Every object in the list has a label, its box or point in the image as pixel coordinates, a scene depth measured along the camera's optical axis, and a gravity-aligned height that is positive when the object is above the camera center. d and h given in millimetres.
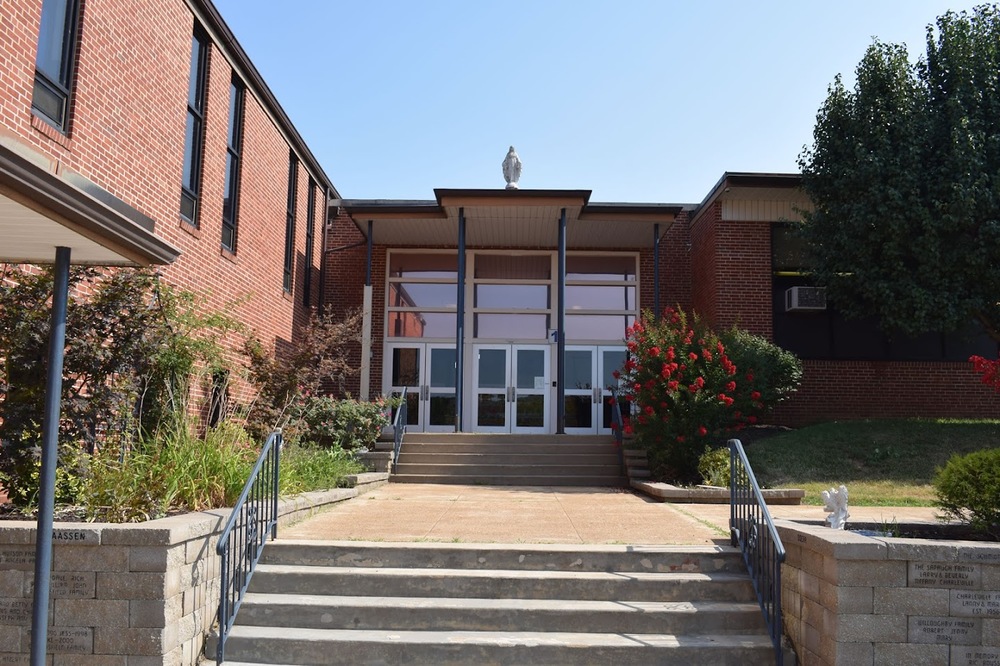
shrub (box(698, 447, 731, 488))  11047 -860
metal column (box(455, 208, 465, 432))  15378 +1370
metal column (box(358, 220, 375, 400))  16812 +1459
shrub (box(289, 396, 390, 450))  12971 -353
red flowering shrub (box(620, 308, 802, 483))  11891 +189
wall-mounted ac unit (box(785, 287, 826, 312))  15641 +2124
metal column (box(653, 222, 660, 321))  16391 +2838
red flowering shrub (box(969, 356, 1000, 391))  7074 +365
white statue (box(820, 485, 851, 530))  5645 -700
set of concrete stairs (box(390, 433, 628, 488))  13195 -986
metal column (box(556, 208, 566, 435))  15211 +1268
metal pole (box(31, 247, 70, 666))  4160 -422
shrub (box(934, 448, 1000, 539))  5395 -544
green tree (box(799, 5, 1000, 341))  13422 +3872
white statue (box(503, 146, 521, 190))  17562 +5120
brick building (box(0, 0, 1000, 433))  9859 +2941
